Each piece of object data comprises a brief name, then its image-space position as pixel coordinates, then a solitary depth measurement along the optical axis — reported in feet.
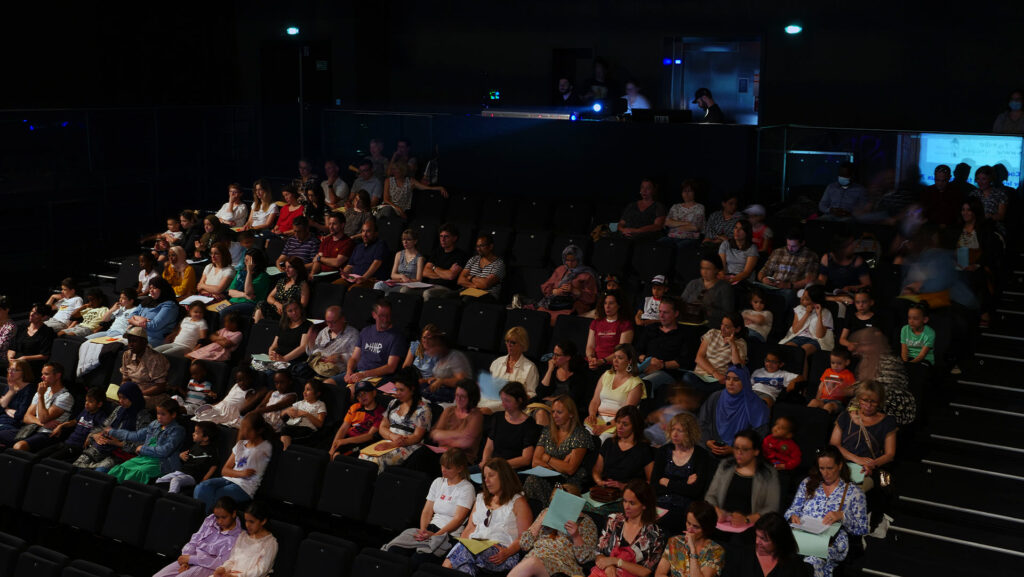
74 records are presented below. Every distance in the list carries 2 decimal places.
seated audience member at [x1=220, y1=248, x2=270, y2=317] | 33.96
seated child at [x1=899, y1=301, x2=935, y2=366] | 25.93
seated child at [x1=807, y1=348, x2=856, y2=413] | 24.20
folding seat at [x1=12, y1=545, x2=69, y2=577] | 20.75
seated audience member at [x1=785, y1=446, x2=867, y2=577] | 20.56
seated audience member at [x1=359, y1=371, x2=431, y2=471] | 24.98
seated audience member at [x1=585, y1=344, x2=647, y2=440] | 24.80
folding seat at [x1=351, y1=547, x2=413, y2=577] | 19.84
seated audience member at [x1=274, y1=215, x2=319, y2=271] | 36.09
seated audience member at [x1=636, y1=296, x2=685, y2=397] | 26.53
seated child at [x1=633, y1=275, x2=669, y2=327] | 28.76
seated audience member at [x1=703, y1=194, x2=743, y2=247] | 32.78
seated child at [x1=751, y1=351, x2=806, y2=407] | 24.89
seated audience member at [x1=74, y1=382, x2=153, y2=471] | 26.84
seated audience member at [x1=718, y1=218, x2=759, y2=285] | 30.73
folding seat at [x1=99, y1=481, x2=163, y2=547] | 23.43
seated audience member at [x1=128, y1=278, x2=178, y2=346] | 32.81
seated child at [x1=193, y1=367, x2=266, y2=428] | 27.78
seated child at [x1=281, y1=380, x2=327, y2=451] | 26.43
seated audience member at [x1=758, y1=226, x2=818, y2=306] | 29.63
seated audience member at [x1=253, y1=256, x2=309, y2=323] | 32.81
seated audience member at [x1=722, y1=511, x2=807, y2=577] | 18.62
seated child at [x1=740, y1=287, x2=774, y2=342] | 27.63
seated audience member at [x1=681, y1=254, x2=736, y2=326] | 28.43
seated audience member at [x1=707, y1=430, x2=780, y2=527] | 21.01
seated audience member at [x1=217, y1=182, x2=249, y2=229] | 40.63
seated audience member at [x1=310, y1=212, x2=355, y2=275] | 35.40
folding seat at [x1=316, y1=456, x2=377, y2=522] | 23.50
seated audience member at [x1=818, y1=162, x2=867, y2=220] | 33.94
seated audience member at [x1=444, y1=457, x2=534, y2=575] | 20.98
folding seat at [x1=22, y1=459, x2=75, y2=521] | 24.91
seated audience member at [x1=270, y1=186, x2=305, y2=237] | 39.22
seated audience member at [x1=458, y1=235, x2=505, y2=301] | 32.58
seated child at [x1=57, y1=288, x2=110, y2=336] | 34.32
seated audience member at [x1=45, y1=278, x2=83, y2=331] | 35.14
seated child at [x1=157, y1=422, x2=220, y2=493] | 25.55
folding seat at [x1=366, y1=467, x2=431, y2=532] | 22.90
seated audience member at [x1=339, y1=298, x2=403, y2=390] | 28.81
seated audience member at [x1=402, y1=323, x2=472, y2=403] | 27.20
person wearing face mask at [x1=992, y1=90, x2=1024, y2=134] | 35.58
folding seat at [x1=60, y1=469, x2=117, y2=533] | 24.27
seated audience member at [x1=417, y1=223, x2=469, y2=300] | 33.50
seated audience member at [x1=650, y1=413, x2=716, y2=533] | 21.68
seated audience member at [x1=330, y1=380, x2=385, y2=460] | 25.84
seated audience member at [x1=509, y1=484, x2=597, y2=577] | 20.24
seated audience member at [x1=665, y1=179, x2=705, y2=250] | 33.88
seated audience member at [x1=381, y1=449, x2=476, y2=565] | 21.80
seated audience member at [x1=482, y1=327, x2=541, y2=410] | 26.55
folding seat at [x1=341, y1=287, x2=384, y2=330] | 31.73
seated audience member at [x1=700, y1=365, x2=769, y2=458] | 23.44
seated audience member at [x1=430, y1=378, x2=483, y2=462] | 24.82
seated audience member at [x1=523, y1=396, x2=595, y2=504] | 23.12
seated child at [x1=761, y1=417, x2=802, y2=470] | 22.50
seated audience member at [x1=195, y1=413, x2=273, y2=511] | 24.31
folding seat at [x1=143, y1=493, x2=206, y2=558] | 22.70
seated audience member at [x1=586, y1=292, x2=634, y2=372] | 27.45
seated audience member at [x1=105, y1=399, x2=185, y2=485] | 25.84
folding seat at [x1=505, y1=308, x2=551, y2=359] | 28.91
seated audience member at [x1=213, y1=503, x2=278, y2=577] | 21.43
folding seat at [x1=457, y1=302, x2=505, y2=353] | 29.86
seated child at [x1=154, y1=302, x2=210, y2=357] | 31.86
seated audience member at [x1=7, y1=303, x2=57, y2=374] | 32.53
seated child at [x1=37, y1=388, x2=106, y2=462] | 27.71
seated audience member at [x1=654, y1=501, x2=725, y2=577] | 19.22
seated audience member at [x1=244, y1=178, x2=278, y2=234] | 39.73
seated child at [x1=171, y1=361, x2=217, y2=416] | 28.78
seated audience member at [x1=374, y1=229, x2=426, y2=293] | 33.68
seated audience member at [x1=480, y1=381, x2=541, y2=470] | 23.91
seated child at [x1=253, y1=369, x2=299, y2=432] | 27.04
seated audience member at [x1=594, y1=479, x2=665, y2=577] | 19.92
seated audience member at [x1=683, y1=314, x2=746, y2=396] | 25.58
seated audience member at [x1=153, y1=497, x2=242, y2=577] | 21.75
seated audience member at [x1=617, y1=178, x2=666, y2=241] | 34.22
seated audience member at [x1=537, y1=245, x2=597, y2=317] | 30.71
